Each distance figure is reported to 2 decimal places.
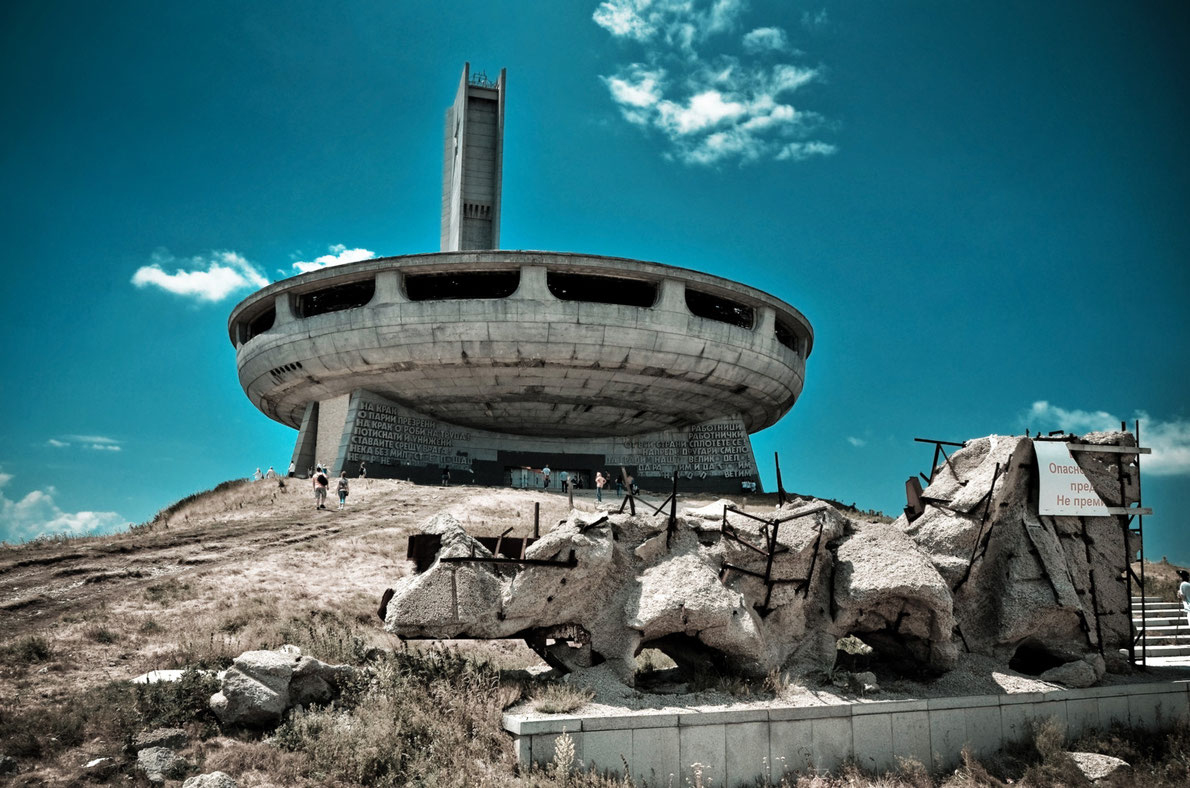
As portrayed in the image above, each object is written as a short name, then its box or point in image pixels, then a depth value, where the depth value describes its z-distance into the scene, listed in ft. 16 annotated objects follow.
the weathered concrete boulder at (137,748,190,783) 22.70
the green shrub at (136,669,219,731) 25.32
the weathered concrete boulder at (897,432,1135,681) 33.40
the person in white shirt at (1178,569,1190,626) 48.29
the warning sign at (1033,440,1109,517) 34.88
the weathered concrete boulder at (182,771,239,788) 22.00
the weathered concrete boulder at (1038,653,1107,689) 32.96
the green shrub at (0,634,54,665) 30.30
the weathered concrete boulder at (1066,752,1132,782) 28.30
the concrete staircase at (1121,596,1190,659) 45.34
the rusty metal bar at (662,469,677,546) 30.59
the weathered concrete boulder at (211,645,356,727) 25.45
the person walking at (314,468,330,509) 73.26
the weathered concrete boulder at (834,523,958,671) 30.96
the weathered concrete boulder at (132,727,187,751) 23.82
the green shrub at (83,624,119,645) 33.53
